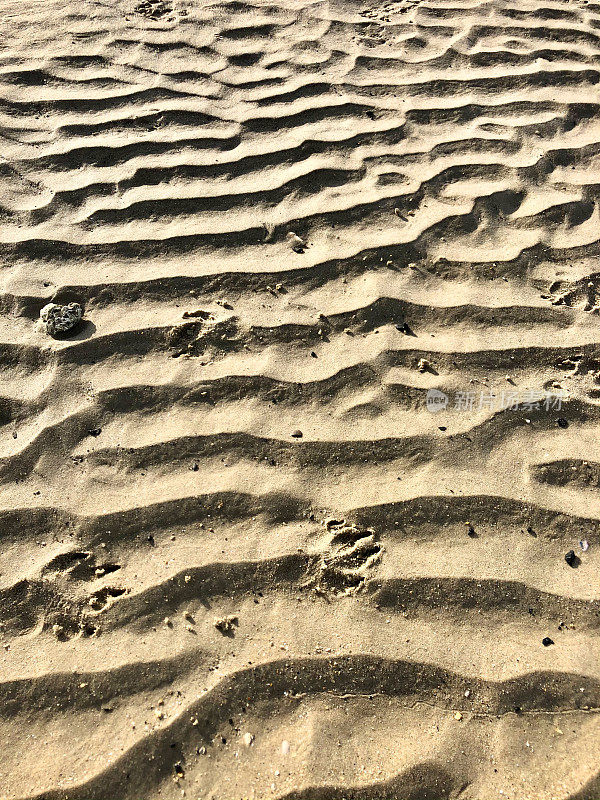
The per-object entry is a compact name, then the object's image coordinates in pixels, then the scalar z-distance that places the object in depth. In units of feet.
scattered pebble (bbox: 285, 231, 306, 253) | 7.37
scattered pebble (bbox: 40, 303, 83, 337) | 6.63
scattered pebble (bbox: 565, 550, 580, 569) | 5.50
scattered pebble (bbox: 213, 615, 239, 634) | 5.14
